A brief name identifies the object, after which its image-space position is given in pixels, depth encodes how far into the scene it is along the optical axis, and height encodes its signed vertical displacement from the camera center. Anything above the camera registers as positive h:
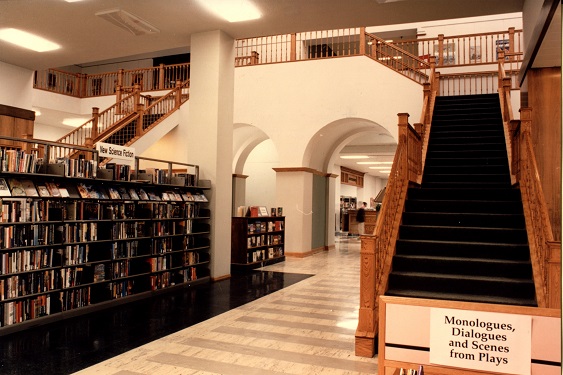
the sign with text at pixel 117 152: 6.09 +0.72
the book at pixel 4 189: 4.88 +0.14
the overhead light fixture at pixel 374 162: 21.20 +2.12
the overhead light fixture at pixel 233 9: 7.06 +3.08
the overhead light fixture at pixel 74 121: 16.44 +2.97
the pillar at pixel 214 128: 8.23 +1.39
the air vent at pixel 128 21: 7.32 +2.99
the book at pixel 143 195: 6.78 +0.15
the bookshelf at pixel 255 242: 9.86 -0.78
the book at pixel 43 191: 5.28 +0.14
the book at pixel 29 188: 5.15 +0.17
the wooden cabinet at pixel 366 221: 19.50 -0.56
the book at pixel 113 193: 6.24 +0.15
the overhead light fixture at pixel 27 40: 8.39 +3.04
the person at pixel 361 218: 16.31 -0.33
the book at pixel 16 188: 5.03 +0.16
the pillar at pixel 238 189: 14.29 +0.53
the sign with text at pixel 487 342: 1.66 -0.47
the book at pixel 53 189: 5.42 +0.17
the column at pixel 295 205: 12.52 +0.07
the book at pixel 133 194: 6.60 +0.15
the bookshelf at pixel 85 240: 5.05 -0.46
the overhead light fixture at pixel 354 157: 18.53 +2.08
